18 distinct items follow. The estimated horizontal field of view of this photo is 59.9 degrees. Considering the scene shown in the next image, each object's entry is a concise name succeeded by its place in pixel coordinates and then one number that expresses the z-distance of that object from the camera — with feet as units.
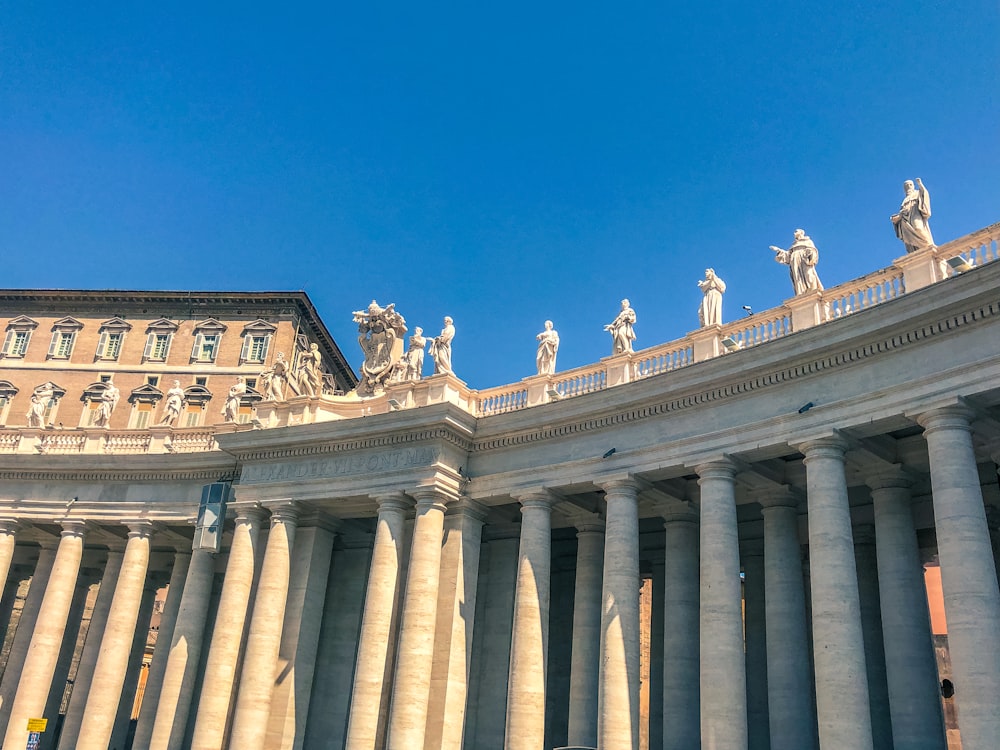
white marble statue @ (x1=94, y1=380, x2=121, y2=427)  153.89
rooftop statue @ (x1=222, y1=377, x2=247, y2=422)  145.12
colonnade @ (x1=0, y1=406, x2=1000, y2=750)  76.02
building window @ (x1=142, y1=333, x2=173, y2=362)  231.50
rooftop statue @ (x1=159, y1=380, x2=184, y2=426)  151.23
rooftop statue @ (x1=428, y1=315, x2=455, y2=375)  120.67
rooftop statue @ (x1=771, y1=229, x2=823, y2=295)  91.76
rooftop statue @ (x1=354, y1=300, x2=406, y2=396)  128.98
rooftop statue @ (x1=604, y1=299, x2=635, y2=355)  108.00
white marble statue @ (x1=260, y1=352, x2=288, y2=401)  136.77
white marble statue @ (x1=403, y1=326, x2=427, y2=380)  124.88
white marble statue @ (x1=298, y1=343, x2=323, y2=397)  136.15
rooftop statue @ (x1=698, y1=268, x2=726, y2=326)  100.17
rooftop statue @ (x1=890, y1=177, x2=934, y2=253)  83.82
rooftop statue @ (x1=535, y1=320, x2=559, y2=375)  114.62
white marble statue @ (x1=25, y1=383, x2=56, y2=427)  157.48
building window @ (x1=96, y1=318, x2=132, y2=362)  232.73
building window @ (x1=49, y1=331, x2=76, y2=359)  234.58
